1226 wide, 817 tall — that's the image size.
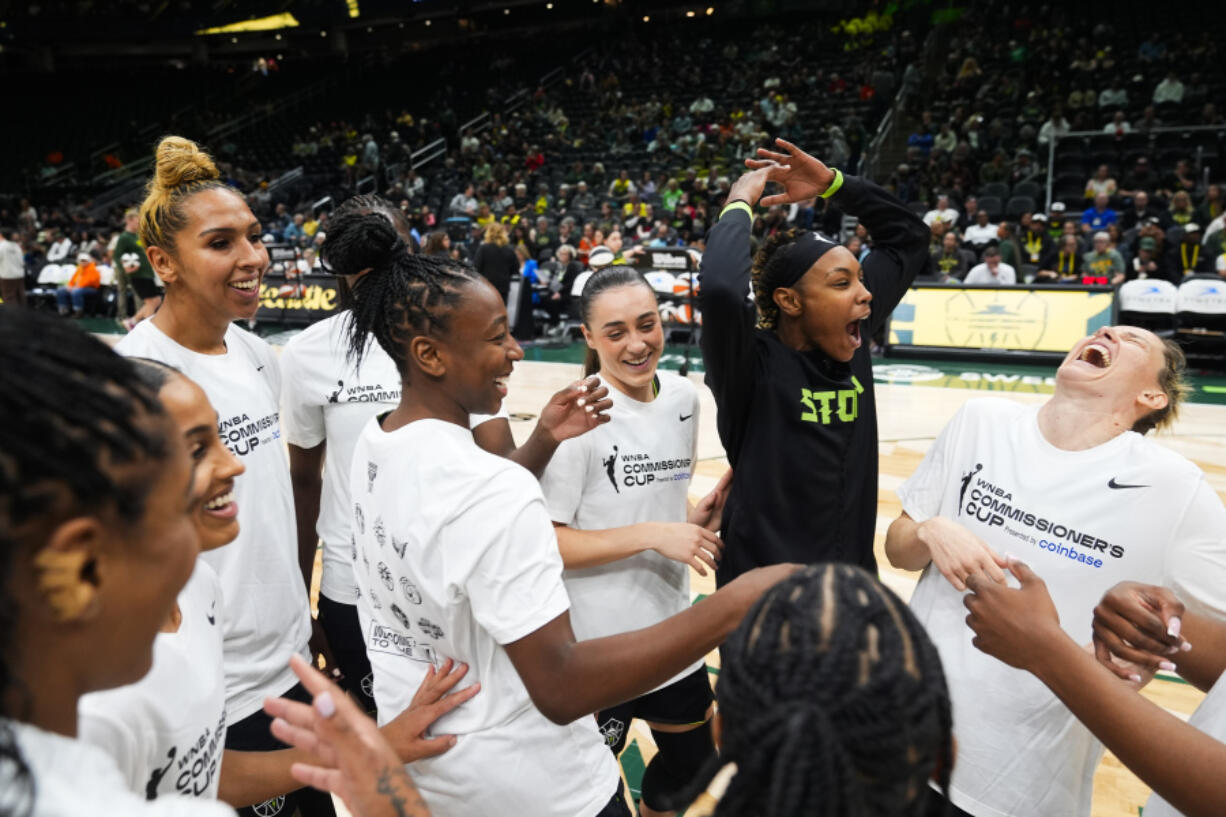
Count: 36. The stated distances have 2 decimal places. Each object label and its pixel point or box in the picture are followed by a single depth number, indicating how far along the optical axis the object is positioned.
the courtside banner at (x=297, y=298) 12.72
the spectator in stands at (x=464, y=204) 19.02
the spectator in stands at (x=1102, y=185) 12.30
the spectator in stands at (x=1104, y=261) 9.68
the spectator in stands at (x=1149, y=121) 14.08
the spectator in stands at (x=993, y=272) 9.48
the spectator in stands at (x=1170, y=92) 14.61
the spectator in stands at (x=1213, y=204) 10.77
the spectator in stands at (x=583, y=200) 18.27
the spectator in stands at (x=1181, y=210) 10.93
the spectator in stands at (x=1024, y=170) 14.11
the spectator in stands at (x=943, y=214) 12.06
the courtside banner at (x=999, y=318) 8.72
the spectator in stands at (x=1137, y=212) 11.34
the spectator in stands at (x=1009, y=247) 10.27
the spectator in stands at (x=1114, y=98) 15.12
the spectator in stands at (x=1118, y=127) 13.70
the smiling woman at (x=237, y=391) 1.87
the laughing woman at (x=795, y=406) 1.99
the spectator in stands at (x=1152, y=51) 16.17
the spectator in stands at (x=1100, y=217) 11.45
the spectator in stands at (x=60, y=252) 17.42
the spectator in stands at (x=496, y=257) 9.87
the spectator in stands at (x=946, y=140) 15.50
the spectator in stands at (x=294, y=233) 17.58
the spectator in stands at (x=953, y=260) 10.48
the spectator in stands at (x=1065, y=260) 10.24
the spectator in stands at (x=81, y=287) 15.46
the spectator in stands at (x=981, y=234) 11.45
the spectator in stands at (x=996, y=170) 14.16
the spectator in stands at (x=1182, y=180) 11.73
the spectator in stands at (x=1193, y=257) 9.54
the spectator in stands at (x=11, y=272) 11.52
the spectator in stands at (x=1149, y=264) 9.44
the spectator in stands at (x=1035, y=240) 11.52
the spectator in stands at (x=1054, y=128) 14.56
